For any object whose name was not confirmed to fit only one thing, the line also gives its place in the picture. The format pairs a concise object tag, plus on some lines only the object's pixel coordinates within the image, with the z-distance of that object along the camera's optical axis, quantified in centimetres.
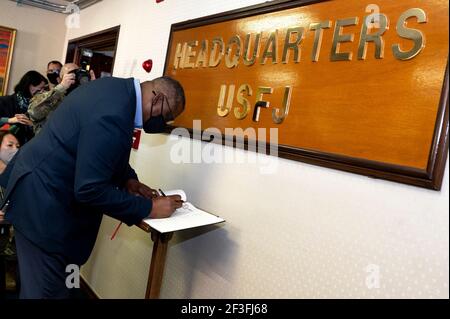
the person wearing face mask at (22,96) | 323
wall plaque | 106
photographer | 261
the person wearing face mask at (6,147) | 228
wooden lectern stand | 159
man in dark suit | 127
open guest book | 138
